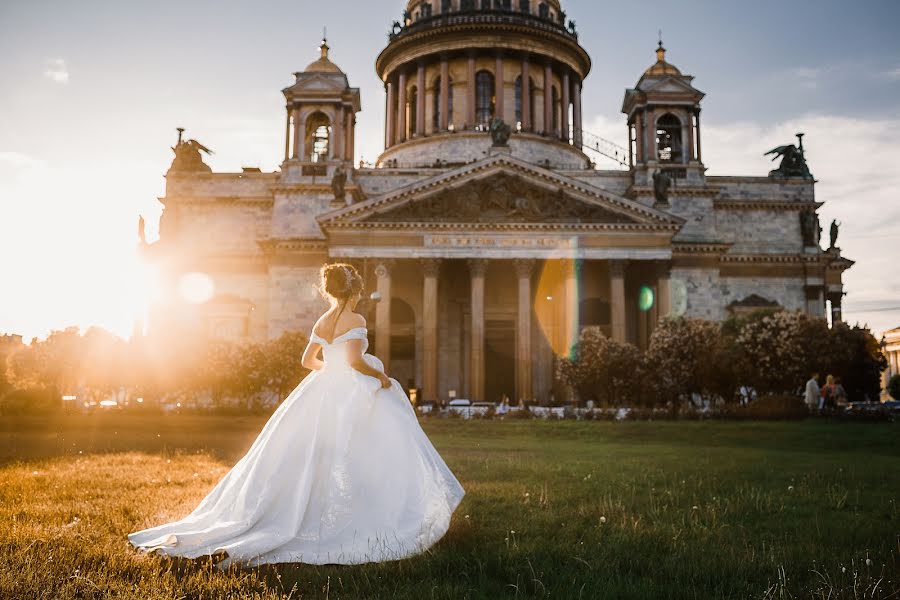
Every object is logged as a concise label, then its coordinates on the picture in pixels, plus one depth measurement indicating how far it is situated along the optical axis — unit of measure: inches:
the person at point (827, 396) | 1042.7
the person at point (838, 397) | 1035.3
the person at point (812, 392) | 1021.2
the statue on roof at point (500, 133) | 1624.0
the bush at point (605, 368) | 1263.5
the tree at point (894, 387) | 2864.2
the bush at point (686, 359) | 1195.3
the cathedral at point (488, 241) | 1553.9
